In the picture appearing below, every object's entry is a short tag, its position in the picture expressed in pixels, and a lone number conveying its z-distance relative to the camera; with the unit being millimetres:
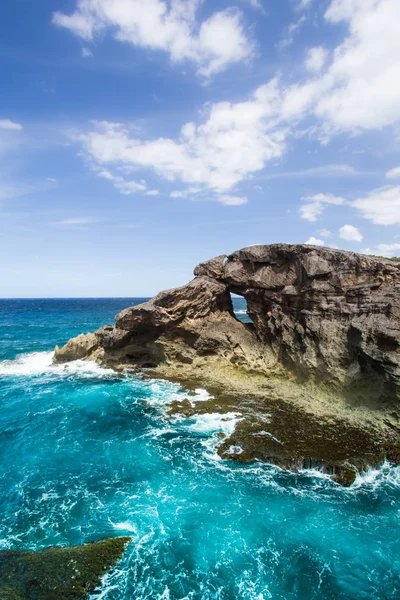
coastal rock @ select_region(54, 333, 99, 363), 44875
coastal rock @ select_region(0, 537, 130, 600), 12672
